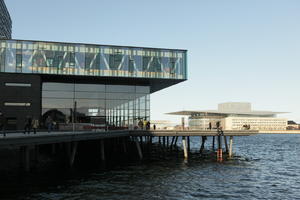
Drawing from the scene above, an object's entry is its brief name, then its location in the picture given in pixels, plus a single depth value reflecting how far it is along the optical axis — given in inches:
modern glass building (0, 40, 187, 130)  1648.6
